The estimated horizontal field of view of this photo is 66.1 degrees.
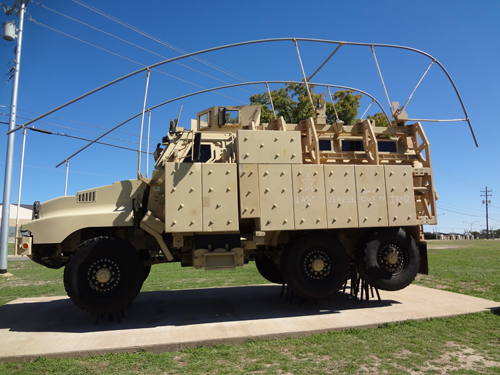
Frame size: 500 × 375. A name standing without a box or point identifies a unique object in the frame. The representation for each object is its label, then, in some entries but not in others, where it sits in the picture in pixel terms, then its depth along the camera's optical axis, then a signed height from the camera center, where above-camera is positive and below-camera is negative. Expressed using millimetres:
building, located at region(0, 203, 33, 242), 59722 +5960
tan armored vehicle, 6766 +554
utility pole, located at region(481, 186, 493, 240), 88969 +9637
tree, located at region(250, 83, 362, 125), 19688 +7235
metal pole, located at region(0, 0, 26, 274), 15492 +2573
